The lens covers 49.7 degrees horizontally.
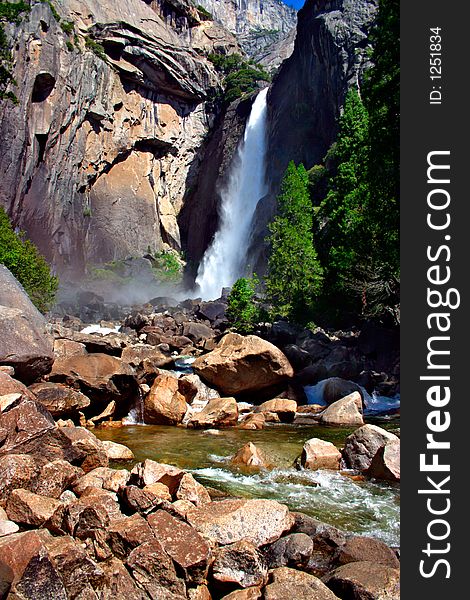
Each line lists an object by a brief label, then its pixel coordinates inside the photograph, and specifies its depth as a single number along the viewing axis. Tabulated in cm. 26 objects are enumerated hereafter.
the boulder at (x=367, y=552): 517
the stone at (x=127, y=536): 482
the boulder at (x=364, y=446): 877
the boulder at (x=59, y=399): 1134
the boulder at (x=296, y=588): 438
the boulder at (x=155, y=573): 448
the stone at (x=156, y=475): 667
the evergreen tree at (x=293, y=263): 2983
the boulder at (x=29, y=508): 532
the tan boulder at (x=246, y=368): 1612
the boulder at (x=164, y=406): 1342
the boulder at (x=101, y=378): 1291
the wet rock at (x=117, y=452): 902
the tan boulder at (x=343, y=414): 1355
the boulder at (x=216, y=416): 1316
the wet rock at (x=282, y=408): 1441
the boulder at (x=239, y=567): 482
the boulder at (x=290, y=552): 534
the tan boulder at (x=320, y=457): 911
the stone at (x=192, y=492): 632
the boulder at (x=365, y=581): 441
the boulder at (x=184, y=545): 471
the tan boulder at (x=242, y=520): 539
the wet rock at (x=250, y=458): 927
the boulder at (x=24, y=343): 1142
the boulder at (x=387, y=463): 820
